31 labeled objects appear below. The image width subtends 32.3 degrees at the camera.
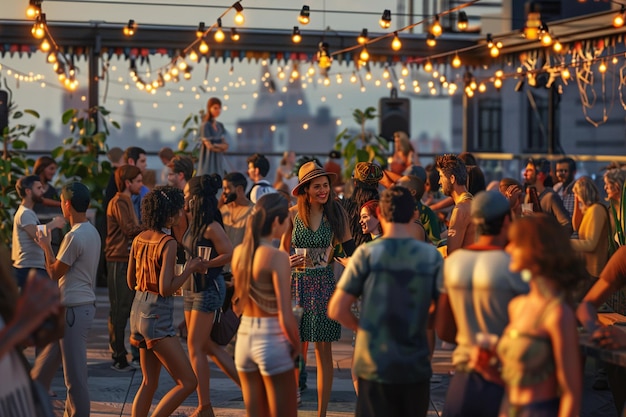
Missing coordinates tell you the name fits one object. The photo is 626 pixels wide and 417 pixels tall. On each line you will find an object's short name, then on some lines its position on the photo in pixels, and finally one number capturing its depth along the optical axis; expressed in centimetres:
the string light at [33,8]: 1080
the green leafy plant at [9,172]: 1258
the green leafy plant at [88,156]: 1350
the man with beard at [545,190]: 898
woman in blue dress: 1284
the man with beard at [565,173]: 1123
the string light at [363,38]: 1345
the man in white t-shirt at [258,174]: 898
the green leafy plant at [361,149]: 1577
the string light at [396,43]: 1223
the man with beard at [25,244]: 740
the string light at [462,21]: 1126
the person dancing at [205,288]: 639
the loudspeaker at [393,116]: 1709
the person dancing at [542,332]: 350
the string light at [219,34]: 1148
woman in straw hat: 644
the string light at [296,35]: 1284
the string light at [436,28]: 1132
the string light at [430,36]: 1365
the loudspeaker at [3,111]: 1267
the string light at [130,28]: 1298
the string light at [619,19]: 1078
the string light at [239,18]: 1068
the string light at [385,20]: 1157
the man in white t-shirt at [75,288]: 598
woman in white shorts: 473
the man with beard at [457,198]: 650
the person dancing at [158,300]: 588
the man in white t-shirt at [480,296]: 385
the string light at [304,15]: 1107
